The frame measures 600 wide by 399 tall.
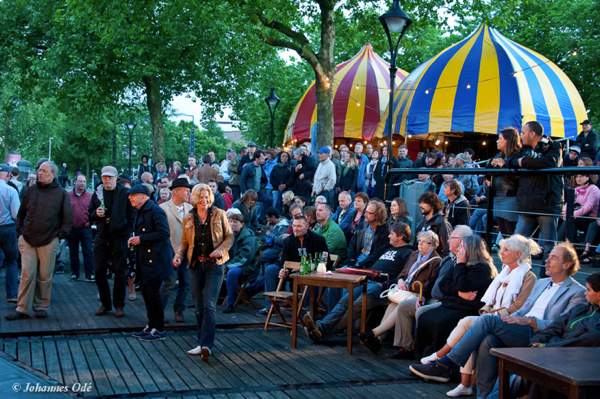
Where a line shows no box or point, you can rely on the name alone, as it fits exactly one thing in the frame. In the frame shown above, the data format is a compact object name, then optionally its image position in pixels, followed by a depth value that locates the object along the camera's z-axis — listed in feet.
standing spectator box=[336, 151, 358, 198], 45.65
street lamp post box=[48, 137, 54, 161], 167.71
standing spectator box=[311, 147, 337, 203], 43.52
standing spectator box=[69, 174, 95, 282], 36.17
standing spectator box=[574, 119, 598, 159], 44.83
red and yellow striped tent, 89.10
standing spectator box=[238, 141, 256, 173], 50.64
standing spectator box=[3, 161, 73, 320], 26.09
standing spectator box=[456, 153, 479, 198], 38.60
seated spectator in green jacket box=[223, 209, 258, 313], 29.55
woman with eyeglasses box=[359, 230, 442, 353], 22.26
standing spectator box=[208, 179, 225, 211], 35.47
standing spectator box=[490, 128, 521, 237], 22.62
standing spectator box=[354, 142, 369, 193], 47.06
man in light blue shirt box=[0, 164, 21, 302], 29.04
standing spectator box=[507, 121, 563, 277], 21.24
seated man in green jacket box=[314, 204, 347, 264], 29.25
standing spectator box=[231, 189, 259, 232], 36.14
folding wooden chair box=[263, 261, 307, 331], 25.67
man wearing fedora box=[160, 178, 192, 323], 25.76
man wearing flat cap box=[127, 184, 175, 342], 23.29
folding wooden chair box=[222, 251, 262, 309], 29.76
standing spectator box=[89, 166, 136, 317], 26.99
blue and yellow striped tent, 65.46
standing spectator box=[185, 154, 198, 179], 53.74
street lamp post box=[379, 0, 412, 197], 37.01
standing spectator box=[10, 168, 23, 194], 42.59
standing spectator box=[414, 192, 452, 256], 24.52
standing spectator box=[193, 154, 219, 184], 46.97
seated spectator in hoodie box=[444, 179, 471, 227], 27.22
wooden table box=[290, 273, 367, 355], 22.17
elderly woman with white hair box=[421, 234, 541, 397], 18.43
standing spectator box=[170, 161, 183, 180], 63.26
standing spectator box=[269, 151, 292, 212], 47.73
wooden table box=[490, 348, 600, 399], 11.36
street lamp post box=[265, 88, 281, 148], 69.77
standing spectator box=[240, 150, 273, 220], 47.84
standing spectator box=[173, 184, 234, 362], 21.07
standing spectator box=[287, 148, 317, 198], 47.34
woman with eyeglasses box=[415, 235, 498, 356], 19.93
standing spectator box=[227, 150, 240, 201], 52.65
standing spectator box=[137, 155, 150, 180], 68.65
